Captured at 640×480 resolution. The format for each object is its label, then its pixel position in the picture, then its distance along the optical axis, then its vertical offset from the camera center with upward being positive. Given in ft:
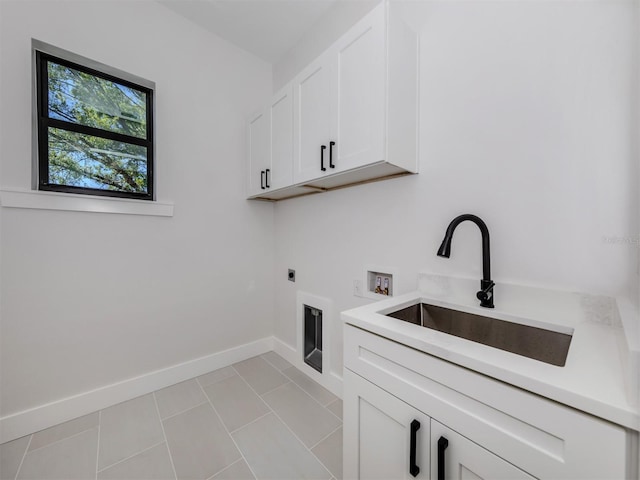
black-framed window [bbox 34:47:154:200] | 5.14 +2.29
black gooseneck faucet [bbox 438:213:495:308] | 3.47 -0.26
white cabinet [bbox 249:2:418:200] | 3.99 +2.24
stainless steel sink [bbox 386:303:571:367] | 3.02 -1.30
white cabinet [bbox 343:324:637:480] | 1.71 -1.61
